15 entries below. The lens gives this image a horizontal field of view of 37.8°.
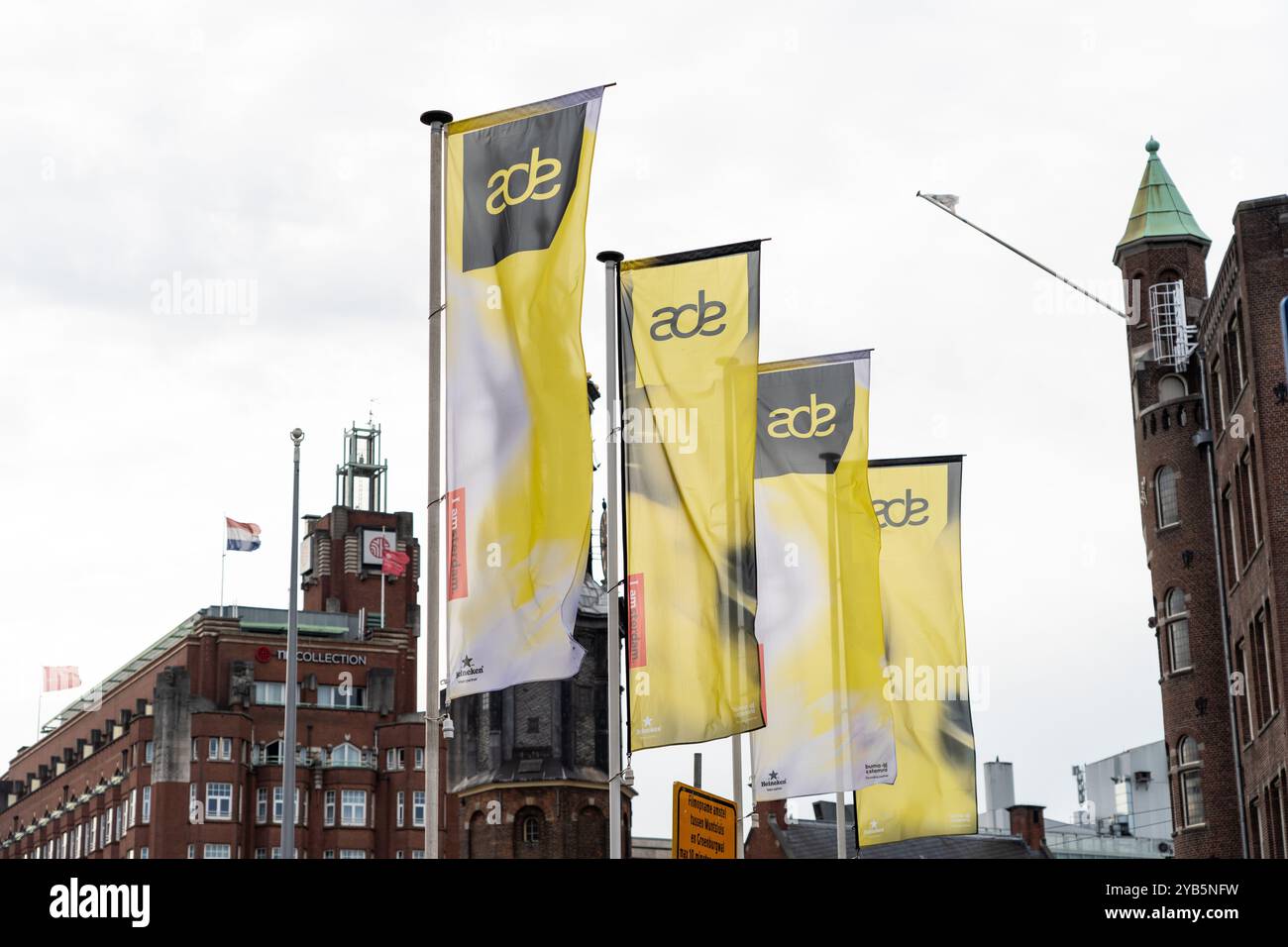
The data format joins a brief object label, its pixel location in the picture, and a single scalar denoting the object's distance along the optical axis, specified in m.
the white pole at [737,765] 28.52
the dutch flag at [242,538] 65.19
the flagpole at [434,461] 18.73
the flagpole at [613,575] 23.38
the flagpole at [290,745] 34.47
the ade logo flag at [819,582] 28.66
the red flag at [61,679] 93.88
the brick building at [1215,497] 42.59
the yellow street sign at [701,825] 18.05
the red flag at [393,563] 112.88
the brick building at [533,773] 78.19
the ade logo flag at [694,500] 23.67
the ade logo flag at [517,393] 19.31
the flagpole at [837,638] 28.66
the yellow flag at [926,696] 32.25
